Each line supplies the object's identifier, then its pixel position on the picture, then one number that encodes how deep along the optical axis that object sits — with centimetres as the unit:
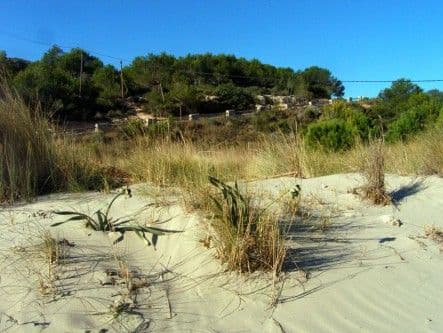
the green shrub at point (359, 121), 1947
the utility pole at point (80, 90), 4262
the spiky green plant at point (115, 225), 423
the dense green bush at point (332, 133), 1589
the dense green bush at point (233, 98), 5338
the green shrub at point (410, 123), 1828
